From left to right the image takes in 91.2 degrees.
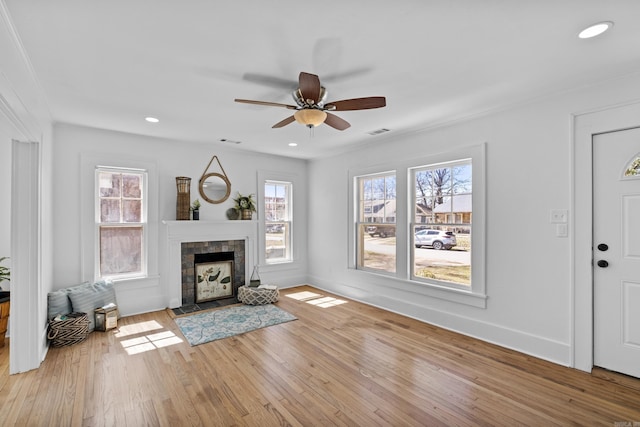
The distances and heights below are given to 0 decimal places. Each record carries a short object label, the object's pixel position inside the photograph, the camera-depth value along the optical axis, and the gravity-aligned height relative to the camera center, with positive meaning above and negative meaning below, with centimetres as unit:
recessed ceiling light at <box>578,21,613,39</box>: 186 +112
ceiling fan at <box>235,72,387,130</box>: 228 +85
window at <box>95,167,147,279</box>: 416 -13
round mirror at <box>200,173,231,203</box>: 493 +40
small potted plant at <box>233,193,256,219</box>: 520 +10
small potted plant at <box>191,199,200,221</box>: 471 +3
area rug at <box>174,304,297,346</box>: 359 -140
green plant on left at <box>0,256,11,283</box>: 333 -67
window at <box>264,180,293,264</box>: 574 -15
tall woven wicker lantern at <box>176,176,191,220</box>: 459 +18
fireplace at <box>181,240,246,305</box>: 475 -92
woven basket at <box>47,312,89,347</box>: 326 -125
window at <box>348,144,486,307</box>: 355 -15
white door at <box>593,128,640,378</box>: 255 -32
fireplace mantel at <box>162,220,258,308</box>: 456 -37
